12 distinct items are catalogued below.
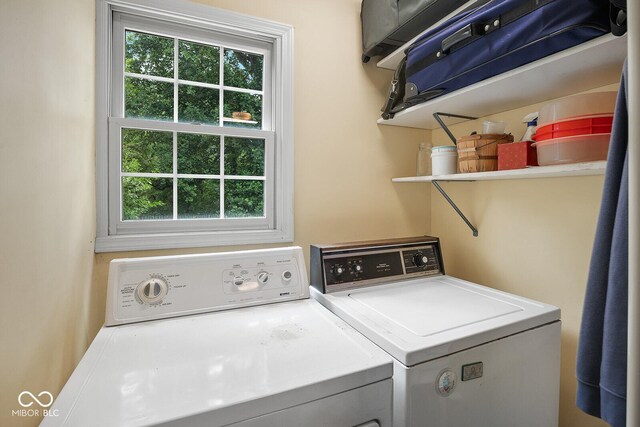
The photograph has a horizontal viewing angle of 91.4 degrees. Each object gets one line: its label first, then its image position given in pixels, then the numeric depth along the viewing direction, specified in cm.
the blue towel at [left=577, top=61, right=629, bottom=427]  62
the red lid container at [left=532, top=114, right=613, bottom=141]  97
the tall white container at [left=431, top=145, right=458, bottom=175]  154
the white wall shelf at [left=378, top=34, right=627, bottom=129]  96
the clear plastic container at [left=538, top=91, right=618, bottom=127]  98
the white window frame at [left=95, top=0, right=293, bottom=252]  138
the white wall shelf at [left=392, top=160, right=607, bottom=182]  95
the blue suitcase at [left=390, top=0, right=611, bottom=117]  90
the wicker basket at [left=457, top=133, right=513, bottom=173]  135
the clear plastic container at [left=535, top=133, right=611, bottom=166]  98
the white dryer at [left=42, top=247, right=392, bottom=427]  69
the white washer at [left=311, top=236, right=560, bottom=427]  90
